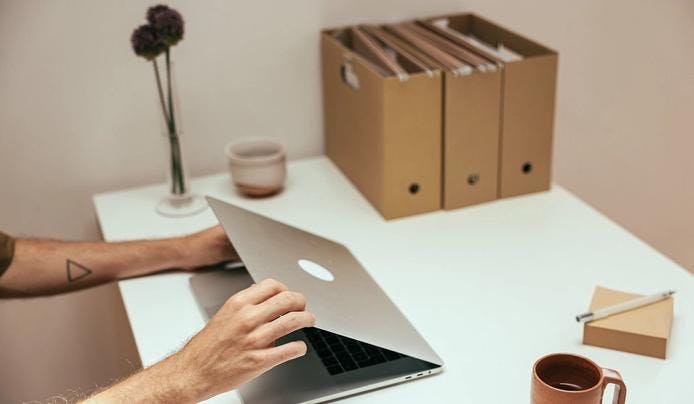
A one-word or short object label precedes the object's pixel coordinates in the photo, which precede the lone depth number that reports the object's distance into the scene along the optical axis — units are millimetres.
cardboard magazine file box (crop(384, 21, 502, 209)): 1638
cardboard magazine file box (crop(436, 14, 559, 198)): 1669
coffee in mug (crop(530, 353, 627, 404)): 1016
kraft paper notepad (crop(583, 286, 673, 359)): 1227
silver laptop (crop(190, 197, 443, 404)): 1198
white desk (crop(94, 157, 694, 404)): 1214
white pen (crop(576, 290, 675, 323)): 1272
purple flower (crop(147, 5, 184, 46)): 1581
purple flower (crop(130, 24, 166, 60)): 1588
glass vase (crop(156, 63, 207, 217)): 1698
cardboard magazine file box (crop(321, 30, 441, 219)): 1611
